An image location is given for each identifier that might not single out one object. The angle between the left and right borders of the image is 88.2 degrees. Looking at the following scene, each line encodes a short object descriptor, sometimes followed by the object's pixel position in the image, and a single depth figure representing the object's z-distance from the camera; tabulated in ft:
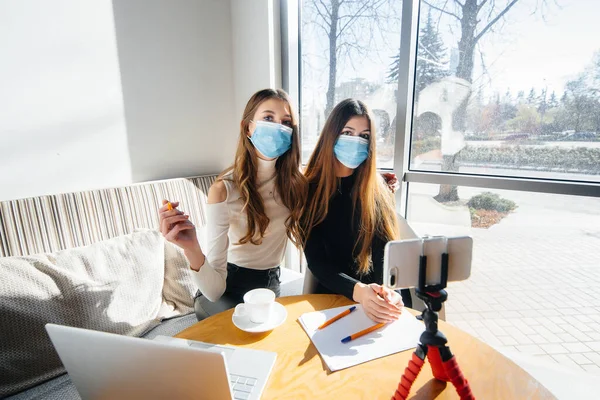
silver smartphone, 1.73
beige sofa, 3.51
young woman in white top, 3.91
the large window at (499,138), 4.99
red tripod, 1.74
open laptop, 1.55
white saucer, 2.69
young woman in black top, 3.94
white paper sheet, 2.36
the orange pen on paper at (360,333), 2.54
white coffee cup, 2.72
